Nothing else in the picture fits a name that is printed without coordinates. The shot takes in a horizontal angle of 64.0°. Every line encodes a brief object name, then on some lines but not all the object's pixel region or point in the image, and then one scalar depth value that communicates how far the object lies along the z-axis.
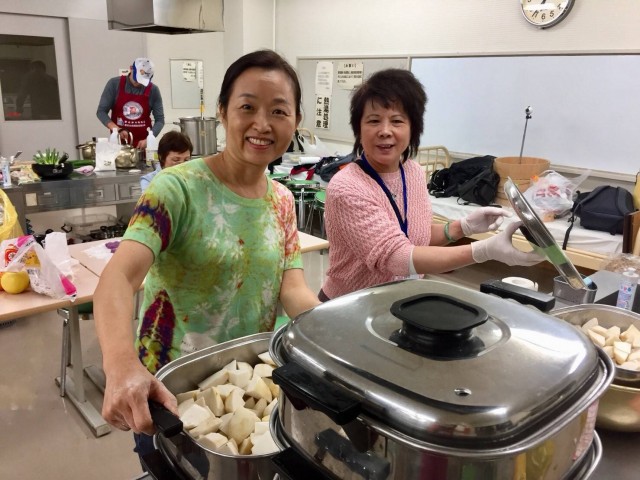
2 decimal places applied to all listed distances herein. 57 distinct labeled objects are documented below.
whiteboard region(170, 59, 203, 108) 6.31
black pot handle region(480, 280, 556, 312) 0.97
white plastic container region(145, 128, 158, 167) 4.35
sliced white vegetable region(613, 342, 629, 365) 0.94
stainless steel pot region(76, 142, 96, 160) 4.43
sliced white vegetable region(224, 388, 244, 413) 0.81
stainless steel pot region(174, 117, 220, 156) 4.58
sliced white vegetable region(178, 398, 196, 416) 0.74
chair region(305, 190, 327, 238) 4.30
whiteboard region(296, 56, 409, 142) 5.34
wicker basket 3.91
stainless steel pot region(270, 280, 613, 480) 0.46
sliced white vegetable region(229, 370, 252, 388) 0.84
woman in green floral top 0.99
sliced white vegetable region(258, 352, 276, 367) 0.88
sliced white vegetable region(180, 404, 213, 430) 0.72
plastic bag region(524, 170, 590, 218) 3.65
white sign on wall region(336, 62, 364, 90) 5.54
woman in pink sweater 1.33
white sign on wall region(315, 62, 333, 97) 5.86
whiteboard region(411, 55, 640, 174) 3.72
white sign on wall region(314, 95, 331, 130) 5.97
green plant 3.70
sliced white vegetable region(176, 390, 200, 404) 0.78
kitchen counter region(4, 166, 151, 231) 3.54
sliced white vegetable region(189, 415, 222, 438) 0.72
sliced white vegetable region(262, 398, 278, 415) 0.84
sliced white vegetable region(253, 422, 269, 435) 0.76
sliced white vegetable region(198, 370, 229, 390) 0.82
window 5.21
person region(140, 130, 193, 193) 3.18
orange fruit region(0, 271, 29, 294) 2.03
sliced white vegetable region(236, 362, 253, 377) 0.86
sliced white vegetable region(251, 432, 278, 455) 0.70
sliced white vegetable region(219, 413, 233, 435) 0.77
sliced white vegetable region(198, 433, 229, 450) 0.69
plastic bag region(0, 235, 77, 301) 2.01
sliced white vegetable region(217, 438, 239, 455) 0.69
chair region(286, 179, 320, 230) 4.46
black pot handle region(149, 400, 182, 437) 0.55
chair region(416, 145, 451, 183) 4.76
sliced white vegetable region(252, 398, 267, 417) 0.84
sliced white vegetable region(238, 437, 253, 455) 0.73
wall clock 3.86
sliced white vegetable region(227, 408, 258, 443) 0.77
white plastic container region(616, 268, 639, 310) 1.35
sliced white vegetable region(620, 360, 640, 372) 0.90
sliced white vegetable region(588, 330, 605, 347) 0.98
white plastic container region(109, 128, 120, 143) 4.23
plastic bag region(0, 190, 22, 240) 2.79
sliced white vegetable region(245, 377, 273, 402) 0.84
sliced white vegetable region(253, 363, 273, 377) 0.86
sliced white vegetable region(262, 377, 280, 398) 0.86
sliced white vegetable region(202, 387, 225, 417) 0.79
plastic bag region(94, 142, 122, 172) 4.05
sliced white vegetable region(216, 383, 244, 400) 0.81
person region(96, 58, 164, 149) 4.52
